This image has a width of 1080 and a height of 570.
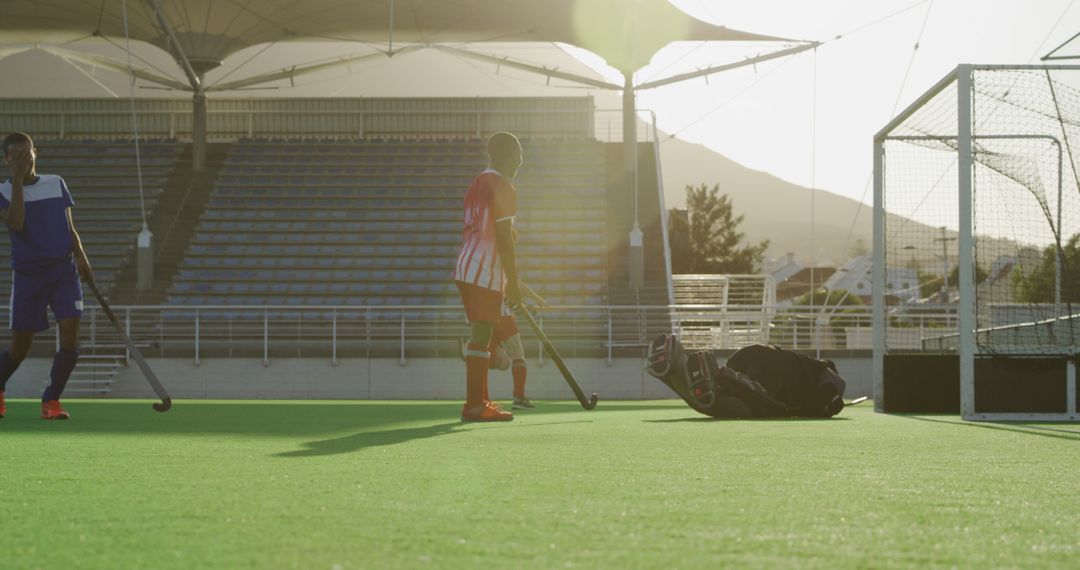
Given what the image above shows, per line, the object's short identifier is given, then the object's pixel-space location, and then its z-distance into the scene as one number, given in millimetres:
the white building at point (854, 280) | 109419
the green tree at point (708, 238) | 71625
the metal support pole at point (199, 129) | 27797
